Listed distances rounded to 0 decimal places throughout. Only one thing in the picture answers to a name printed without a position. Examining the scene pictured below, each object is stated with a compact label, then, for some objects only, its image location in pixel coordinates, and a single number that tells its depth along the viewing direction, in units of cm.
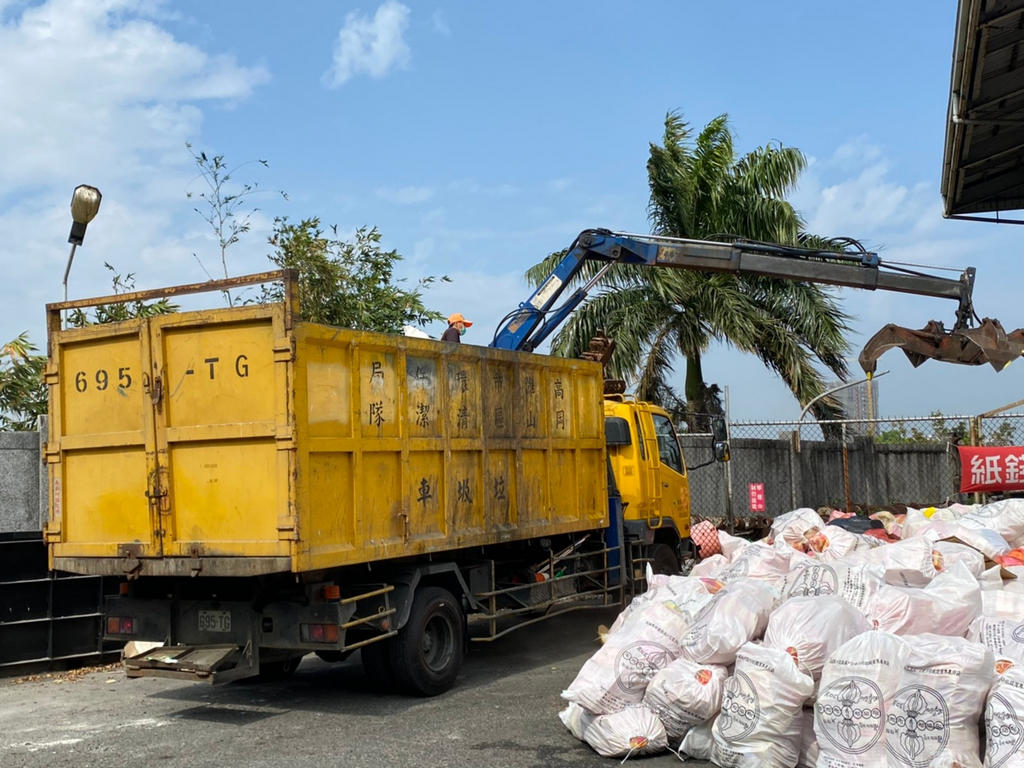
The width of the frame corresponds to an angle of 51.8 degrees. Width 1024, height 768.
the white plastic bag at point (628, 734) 573
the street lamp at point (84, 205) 909
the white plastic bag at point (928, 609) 573
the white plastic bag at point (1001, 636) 536
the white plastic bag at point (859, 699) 490
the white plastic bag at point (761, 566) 762
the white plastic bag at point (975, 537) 740
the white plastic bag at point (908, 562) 666
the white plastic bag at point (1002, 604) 601
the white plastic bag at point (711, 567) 818
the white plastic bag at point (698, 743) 562
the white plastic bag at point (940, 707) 480
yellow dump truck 659
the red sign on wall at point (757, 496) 1519
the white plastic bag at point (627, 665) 600
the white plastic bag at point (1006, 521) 835
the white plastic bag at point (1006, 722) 465
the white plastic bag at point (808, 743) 524
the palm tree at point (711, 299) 1822
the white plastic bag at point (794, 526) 838
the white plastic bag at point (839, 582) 616
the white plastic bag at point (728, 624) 581
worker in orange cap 988
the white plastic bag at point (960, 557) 670
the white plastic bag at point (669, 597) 675
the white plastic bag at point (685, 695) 566
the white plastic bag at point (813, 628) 542
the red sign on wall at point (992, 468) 1319
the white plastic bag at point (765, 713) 526
